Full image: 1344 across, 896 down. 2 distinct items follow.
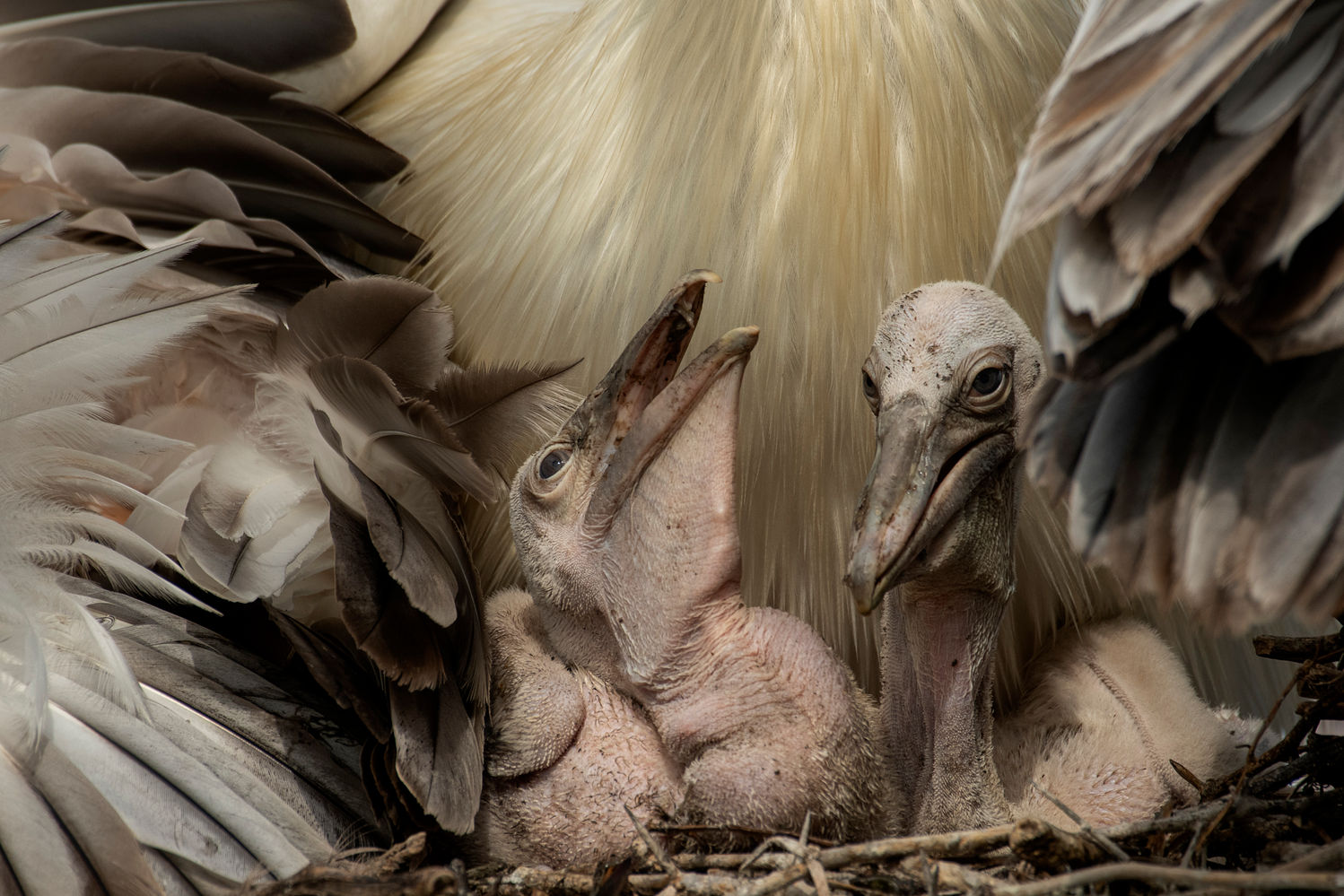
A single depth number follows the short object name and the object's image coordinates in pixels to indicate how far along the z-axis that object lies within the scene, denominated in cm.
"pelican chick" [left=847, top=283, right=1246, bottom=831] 271
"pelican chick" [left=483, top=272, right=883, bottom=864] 274
